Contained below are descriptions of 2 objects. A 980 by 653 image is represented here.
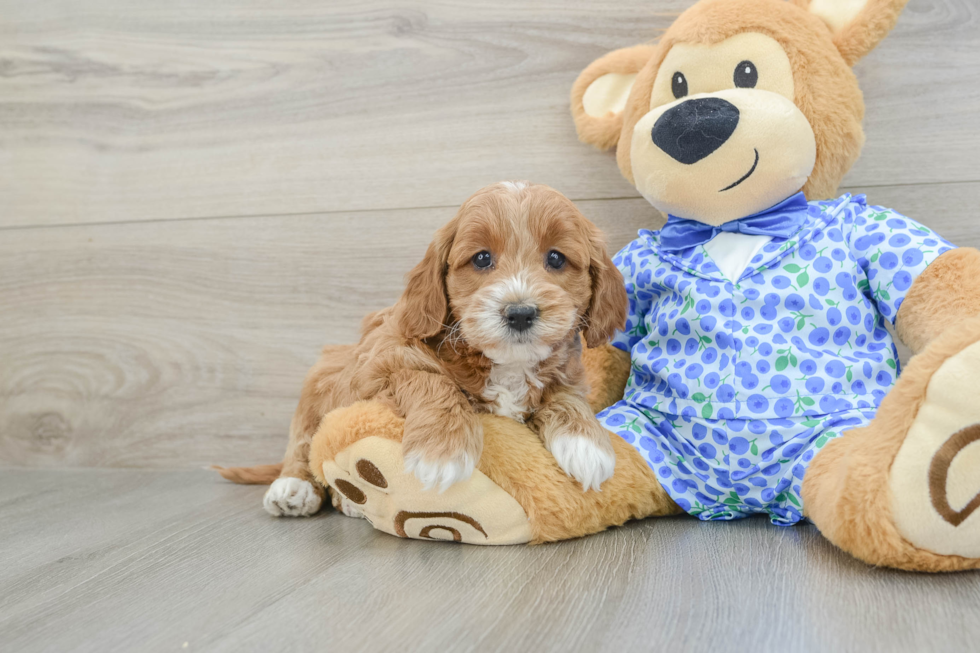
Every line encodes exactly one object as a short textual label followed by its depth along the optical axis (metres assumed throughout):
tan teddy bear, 0.59
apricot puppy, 0.56
